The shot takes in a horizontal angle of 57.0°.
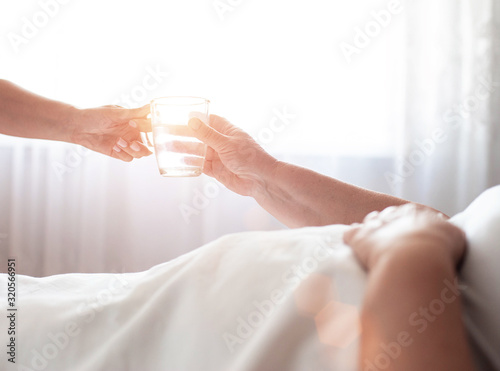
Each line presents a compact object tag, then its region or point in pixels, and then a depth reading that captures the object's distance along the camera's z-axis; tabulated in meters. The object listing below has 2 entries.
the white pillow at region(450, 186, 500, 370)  0.42
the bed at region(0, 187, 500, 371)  0.41
